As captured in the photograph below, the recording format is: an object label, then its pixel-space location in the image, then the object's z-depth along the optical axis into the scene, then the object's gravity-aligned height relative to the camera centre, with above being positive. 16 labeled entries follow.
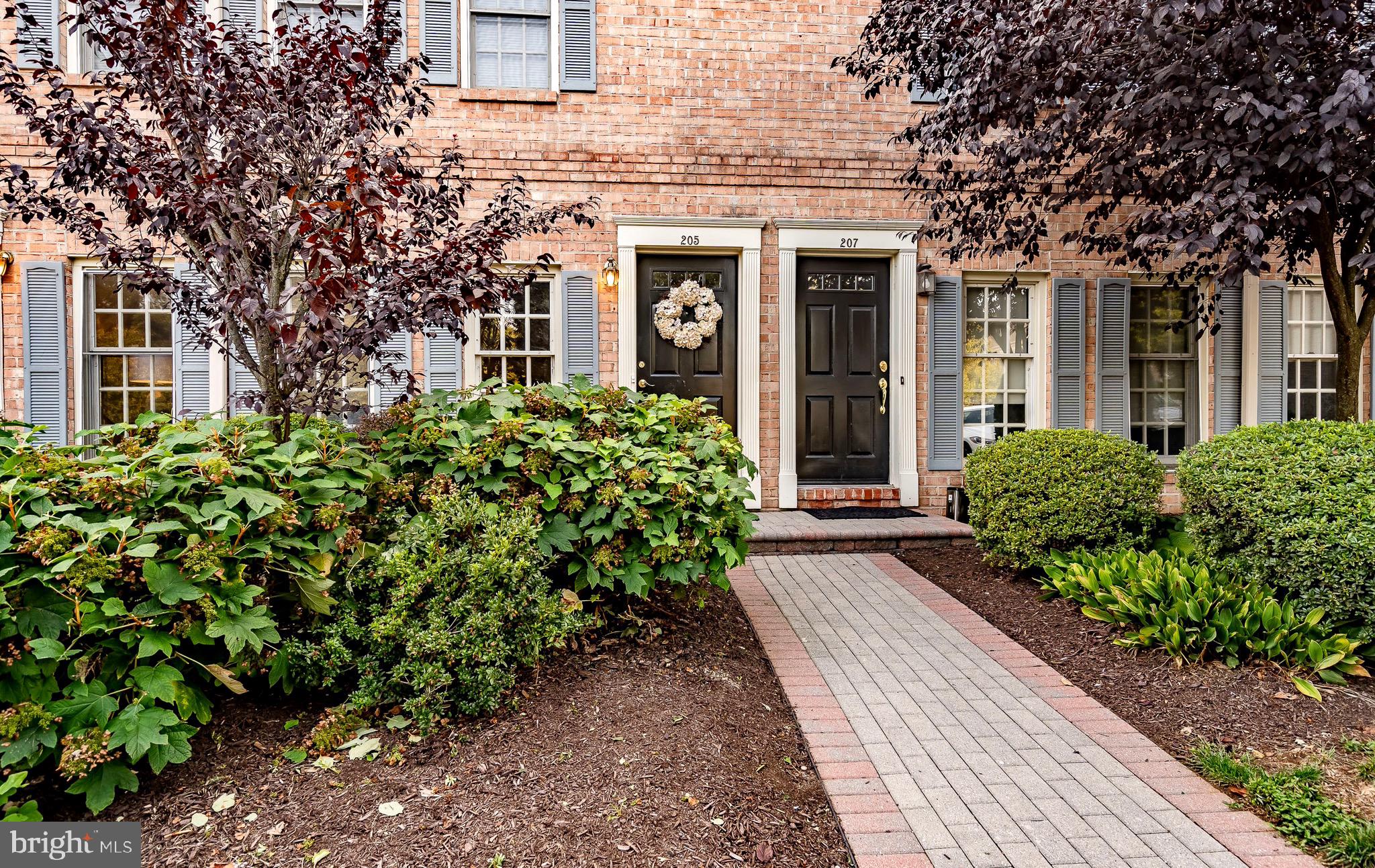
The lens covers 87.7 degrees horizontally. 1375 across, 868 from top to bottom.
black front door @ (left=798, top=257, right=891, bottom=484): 6.62 +0.44
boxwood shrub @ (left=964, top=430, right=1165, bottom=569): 4.30 -0.48
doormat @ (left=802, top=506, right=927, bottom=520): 6.19 -0.85
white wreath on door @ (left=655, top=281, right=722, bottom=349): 6.44 +0.89
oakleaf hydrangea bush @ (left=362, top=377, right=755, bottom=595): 2.94 -0.28
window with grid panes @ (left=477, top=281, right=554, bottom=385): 6.39 +0.70
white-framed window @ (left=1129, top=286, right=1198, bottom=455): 6.84 +0.40
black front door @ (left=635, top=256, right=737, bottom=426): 6.48 +0.63
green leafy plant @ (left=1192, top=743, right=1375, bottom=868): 1.96 -1.18
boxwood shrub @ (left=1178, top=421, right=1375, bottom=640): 3.03 -0.43
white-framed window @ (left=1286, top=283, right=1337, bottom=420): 6.86 +0.57
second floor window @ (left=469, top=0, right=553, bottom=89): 6.23 +3.28
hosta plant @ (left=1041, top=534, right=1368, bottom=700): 3.04 -0.92
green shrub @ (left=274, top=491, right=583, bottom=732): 2.42 -0.72
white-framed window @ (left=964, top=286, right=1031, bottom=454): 6.78 +0.51
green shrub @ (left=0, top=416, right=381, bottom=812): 1.90 -0.49
